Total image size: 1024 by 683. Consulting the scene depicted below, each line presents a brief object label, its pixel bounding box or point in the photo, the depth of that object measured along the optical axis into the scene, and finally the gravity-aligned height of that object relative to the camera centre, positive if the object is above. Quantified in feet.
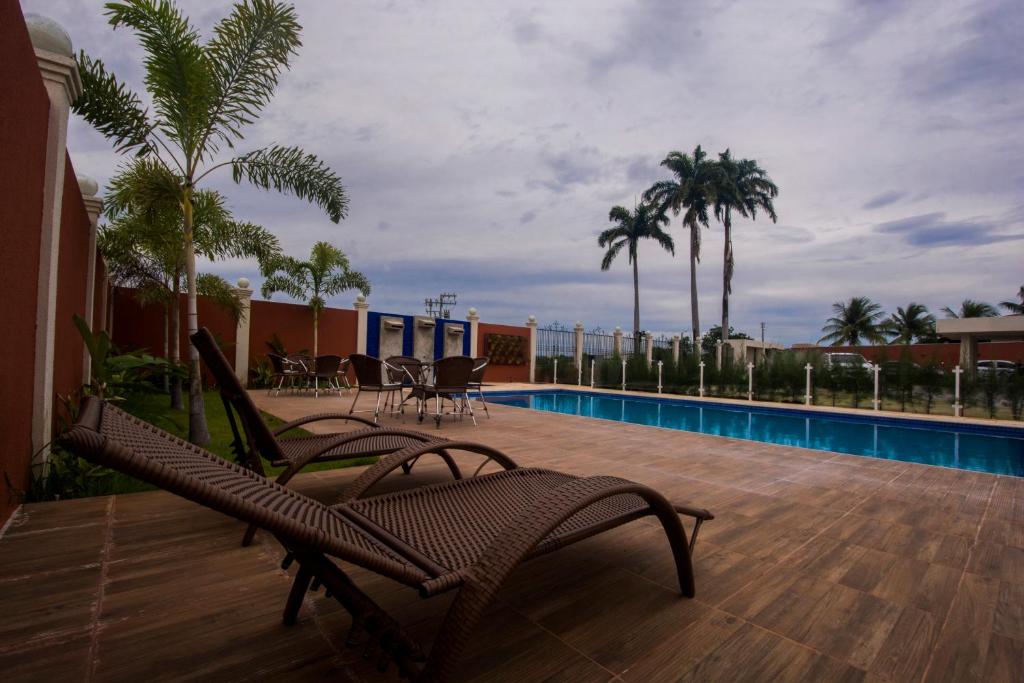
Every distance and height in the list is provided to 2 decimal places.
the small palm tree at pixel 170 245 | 20.30 +4.59
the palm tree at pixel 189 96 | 13.29 +7.26
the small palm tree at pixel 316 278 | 39.50 +5.54
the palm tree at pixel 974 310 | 99.55 +9.17
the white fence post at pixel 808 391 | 35.47 -3.03
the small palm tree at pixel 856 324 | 111.65 +6.56
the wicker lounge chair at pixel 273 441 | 6.93 -1.64
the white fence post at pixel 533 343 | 55.98 +0.36
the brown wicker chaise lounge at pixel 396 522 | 2.96 -1.76
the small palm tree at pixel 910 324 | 107.14 +6.40
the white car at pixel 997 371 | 29.49 -1.08
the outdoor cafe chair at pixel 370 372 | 21.38 -1.32
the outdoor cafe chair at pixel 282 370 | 31.65 -1.98
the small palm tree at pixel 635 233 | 68.08 +16.89
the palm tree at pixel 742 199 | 66.54 +21.46
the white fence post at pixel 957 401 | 29.78 -3.06
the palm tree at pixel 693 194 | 65.82 +21.74
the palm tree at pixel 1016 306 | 99.74 +10.32
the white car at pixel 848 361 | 35.54 -0.77
